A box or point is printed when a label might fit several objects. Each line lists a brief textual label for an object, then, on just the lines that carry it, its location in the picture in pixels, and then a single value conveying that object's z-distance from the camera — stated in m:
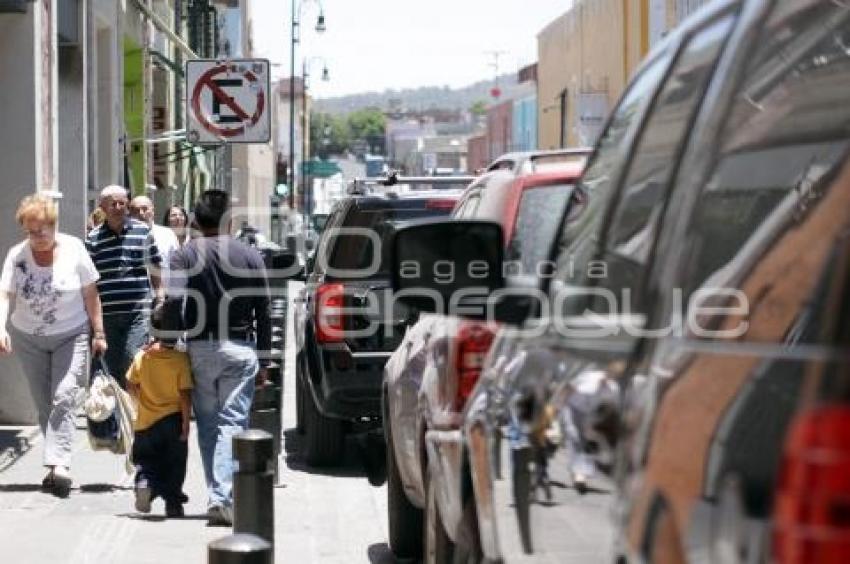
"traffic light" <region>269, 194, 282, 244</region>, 50.38
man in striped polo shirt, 10.96
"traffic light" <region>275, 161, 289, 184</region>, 85.00
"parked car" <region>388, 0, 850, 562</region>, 2.31
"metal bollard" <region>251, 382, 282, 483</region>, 8.98
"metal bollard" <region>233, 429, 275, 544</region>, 6.55
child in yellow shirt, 9.00
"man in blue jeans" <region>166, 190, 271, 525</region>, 8.76
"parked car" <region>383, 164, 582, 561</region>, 5.53
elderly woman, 9.68
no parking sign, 14.25
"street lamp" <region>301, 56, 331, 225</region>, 72.88
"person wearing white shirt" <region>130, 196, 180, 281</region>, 12.09
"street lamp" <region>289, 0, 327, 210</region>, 51.82
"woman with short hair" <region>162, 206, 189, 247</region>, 15.10
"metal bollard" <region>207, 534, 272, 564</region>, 4.32
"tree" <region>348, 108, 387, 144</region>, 193.96
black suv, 10.71
